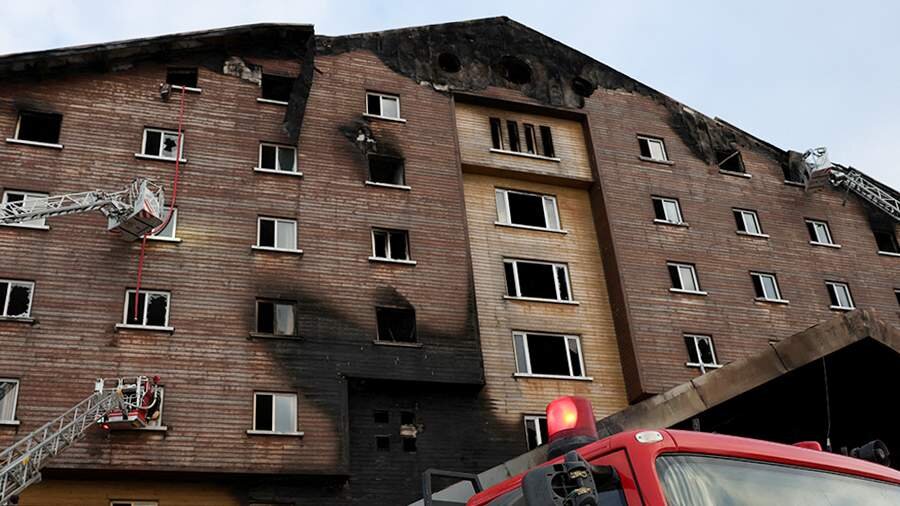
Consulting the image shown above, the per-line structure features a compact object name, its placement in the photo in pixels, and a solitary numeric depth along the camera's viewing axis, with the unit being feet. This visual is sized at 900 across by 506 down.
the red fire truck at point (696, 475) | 17.31
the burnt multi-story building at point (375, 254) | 74.69
